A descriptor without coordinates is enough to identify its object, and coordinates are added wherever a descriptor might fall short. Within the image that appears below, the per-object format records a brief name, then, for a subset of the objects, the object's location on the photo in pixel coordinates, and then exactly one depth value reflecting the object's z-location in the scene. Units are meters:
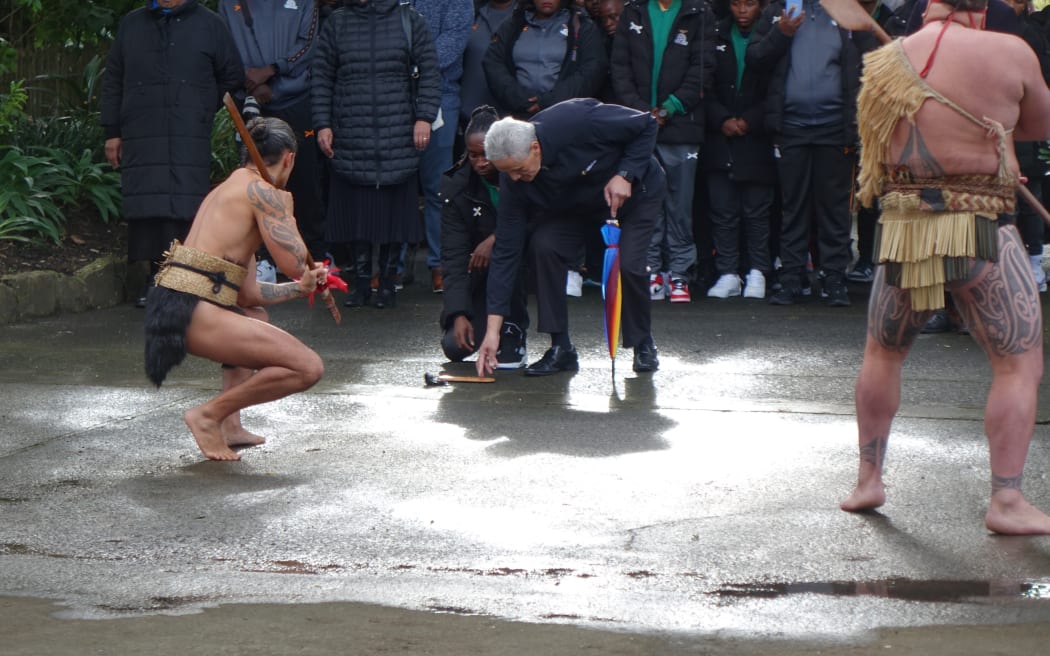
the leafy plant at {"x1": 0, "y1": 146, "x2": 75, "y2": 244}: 22.69
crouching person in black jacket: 17.11
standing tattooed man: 10.34
